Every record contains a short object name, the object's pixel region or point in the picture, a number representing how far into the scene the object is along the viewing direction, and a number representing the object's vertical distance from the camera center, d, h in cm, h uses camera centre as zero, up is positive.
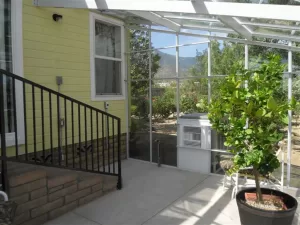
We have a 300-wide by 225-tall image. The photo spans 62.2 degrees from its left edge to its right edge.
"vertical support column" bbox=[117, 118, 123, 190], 404 -121
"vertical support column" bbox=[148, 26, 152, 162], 552 +47
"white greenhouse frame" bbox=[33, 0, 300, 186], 231 +97
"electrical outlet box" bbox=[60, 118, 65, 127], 456 -41
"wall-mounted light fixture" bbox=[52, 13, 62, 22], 440 +147
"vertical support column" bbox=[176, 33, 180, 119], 508 +61
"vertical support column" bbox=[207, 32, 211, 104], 473 +60
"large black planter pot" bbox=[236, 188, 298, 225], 266 -127
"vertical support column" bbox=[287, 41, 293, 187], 394 -49
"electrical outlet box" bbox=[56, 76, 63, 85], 449 +36
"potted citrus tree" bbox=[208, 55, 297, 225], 267 -32
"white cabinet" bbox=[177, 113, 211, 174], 485 -89
